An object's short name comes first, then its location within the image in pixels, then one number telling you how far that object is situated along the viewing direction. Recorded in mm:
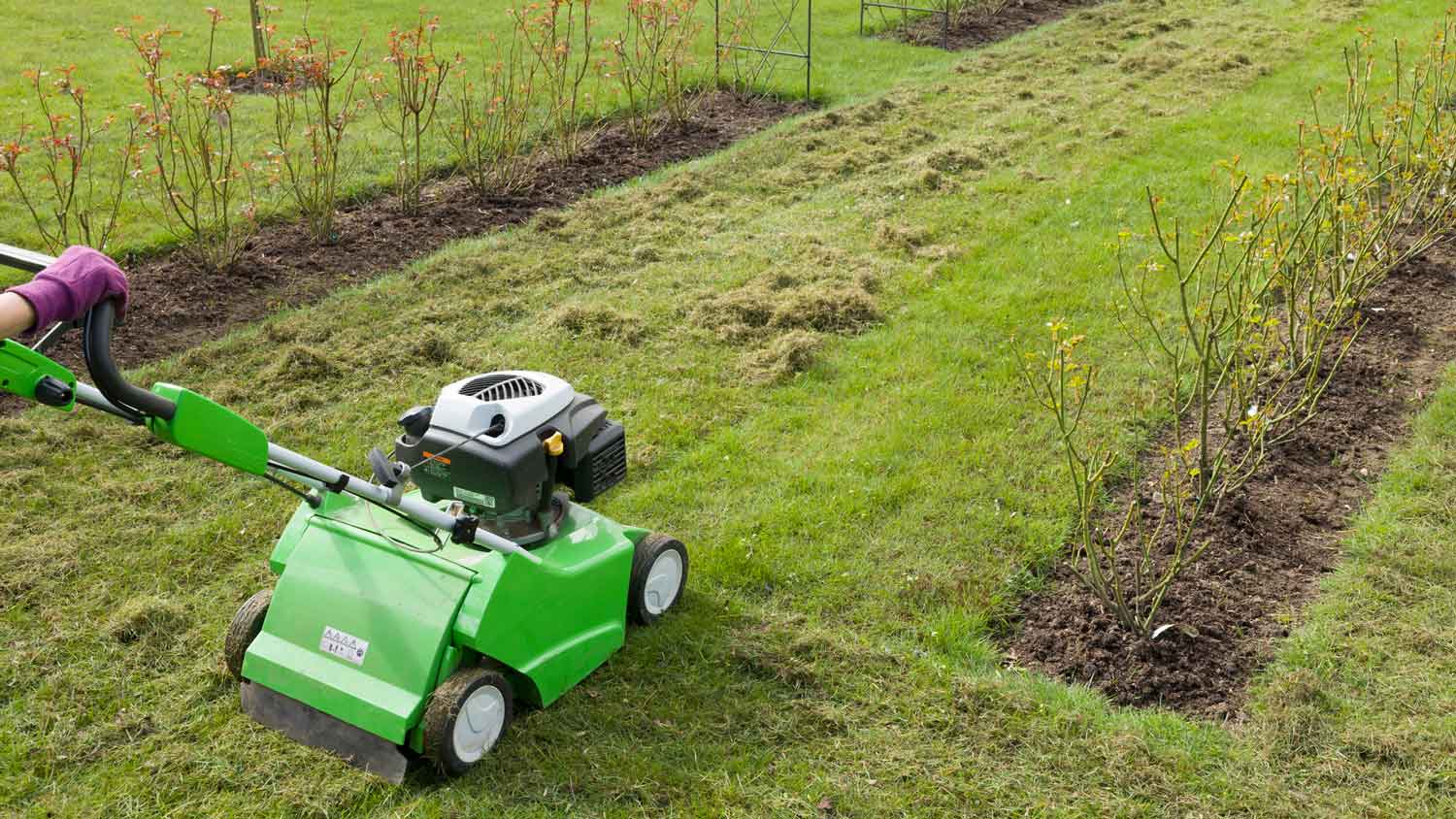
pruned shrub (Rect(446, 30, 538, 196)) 7875
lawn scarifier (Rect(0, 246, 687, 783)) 3238
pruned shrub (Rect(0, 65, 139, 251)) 6258
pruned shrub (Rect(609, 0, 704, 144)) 9070
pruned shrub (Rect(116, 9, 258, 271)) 6477
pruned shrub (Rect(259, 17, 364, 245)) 6977
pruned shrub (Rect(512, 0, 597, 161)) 8539
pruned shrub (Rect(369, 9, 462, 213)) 7410
